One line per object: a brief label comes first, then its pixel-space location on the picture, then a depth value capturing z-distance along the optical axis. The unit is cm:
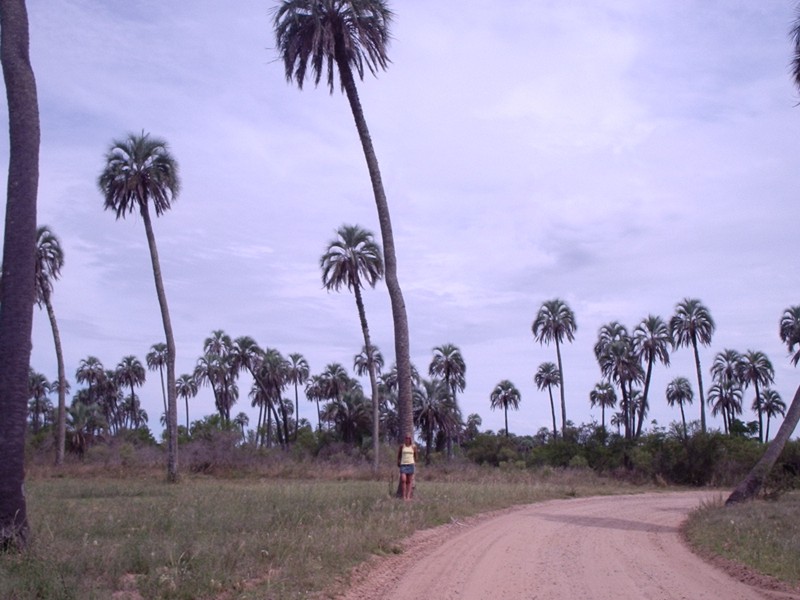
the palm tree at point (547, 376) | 8519
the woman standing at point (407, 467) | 2078
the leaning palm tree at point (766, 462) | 2247
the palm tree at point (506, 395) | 9256
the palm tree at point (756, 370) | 7388
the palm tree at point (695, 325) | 6244
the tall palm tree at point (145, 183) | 3722
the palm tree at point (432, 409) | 6366
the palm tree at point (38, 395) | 9609
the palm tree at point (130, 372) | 9975
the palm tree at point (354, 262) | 4578
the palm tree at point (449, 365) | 7019
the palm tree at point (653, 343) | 6488
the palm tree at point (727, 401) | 7950
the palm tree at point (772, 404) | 8200
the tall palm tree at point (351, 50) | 2219
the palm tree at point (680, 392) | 8681
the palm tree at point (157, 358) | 9338
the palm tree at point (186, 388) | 10394
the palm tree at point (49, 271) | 4359
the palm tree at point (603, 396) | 8919
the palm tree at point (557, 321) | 6894
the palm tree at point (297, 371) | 8600
